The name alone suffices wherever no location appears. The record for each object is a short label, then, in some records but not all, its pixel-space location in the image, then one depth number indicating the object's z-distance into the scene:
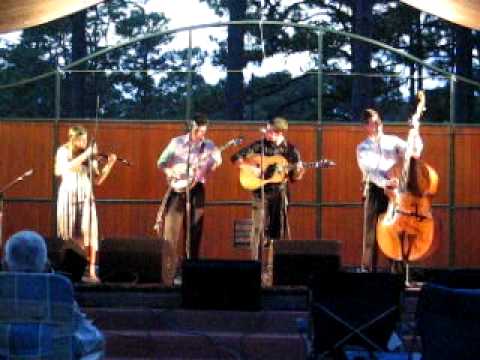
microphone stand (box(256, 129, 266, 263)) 11.91
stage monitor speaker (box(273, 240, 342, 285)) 10.08
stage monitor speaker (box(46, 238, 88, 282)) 9.96
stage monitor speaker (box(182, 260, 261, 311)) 9.07
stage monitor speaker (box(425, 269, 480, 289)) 7.24
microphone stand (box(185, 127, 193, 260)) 11.84
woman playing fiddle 11.84
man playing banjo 11.88
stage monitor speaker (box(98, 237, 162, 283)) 10.16
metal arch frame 12.62
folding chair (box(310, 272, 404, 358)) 7.44
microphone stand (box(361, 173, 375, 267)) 11.40
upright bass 10.54
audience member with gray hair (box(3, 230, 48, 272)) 5.66
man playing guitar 11.93
